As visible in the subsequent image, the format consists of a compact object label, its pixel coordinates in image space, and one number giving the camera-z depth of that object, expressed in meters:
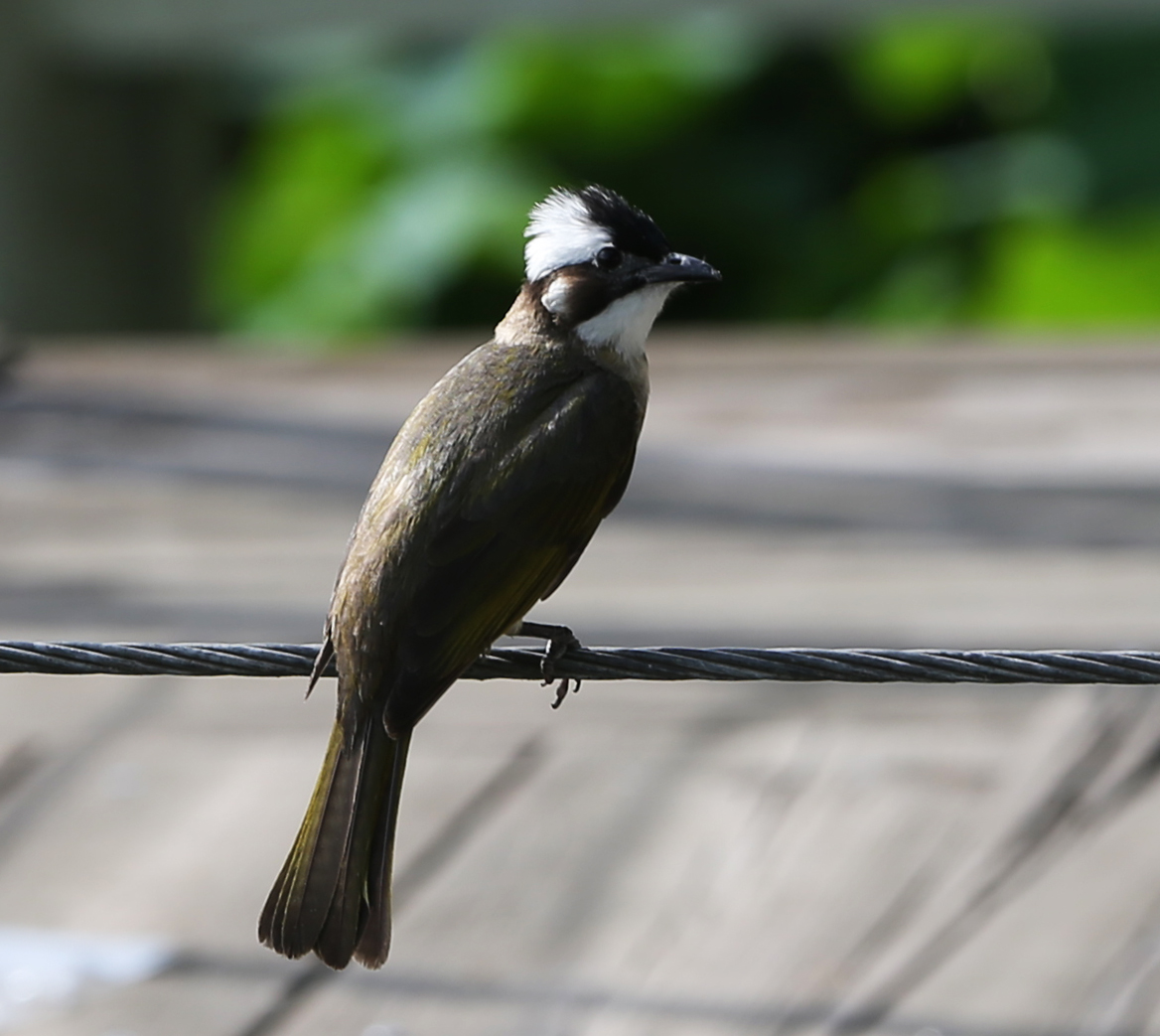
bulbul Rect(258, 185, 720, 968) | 6.70
